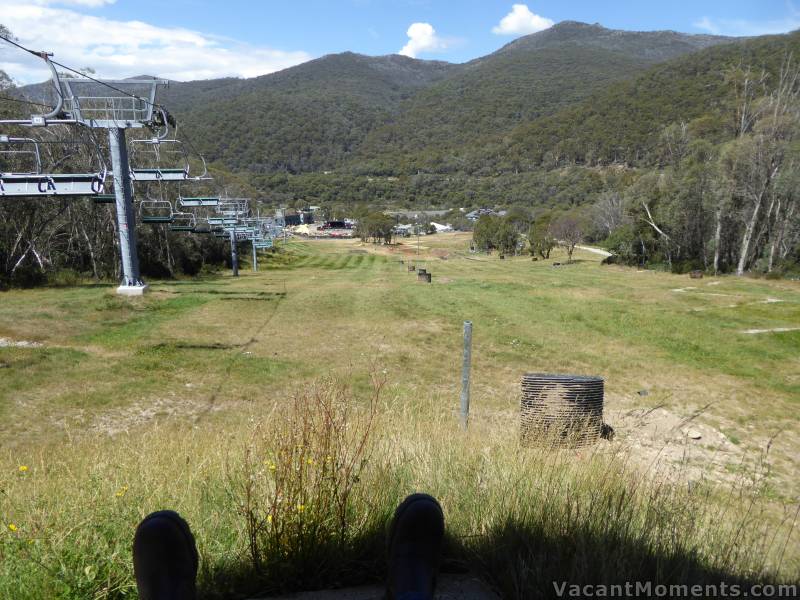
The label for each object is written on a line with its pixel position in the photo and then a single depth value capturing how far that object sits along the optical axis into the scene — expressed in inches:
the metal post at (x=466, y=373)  210.8
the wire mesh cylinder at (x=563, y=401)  258.7
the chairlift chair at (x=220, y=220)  1062.7
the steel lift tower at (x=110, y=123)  435.8
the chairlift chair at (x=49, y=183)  432.1
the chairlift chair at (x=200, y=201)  746.2
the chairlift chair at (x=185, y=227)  683.1
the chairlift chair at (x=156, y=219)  633.2
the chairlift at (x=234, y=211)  1024.9
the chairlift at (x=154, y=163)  559.8
